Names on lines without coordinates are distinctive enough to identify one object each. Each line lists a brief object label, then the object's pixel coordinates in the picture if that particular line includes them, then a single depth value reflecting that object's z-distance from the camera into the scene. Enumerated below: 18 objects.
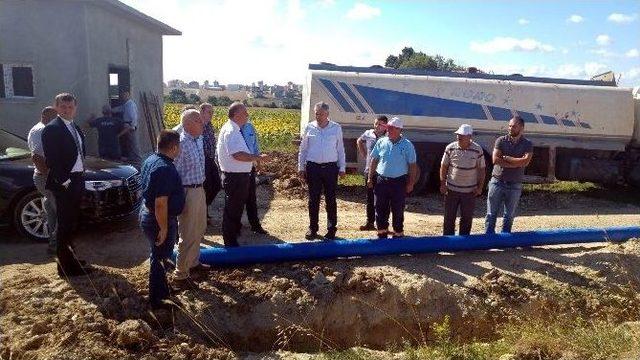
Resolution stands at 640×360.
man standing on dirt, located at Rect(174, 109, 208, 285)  5.22
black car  6.78
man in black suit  5.15
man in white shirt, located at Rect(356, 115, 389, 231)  7.88
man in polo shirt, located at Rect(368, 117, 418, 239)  6.42
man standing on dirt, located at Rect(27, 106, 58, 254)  5.52
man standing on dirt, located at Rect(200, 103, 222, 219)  7.09
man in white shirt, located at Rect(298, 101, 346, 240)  6.71
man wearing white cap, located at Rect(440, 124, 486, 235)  6.45
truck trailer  11.12
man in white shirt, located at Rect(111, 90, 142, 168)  12.06
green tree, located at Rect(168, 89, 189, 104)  56.31
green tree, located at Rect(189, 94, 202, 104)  59.13
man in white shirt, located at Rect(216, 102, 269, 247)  5.81
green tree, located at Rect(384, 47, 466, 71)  36.75
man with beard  6.41
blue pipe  5.96
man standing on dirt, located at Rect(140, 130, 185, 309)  4.49
